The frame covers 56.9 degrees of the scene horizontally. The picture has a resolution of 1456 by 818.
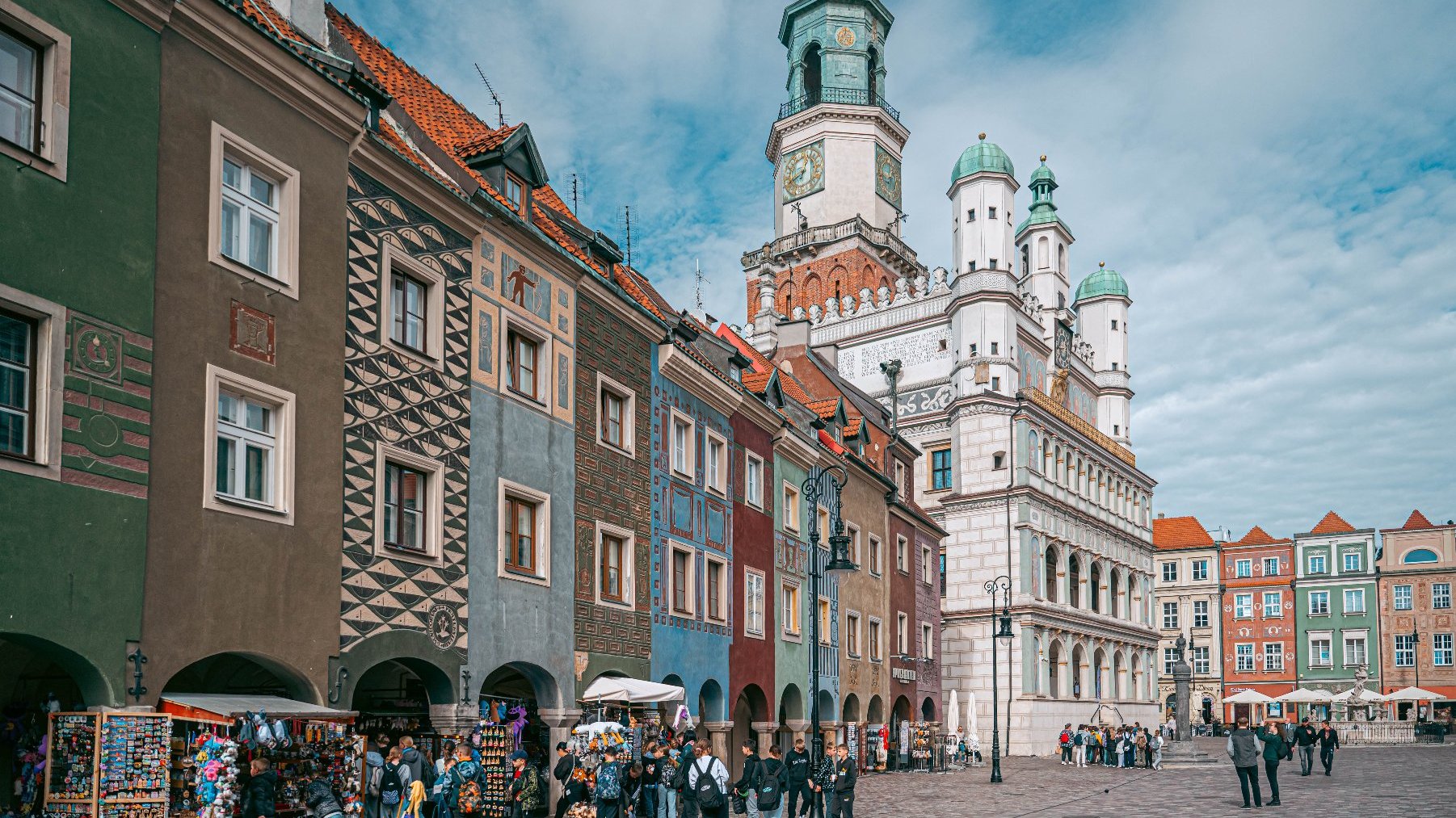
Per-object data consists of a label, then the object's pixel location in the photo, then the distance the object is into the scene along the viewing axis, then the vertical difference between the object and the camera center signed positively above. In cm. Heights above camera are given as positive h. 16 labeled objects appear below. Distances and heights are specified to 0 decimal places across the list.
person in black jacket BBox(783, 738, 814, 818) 2092 -310
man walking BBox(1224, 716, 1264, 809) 2478 -320
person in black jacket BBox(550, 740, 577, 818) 1923 -274
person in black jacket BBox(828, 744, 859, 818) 2070 -311
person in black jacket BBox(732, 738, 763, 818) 1916 -286
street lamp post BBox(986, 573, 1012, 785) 3638 -422
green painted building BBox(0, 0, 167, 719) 1236 +235
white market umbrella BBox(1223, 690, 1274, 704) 6944 -620
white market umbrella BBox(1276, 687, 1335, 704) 7528 -658
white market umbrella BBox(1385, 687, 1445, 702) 7081 -618
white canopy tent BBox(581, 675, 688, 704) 2269 -196
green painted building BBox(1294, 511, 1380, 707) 9112 -186
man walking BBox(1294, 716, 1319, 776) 3819 -474
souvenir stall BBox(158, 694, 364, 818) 1361 -180
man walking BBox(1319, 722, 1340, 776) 3812 -482
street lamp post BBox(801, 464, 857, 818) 2153 +24
